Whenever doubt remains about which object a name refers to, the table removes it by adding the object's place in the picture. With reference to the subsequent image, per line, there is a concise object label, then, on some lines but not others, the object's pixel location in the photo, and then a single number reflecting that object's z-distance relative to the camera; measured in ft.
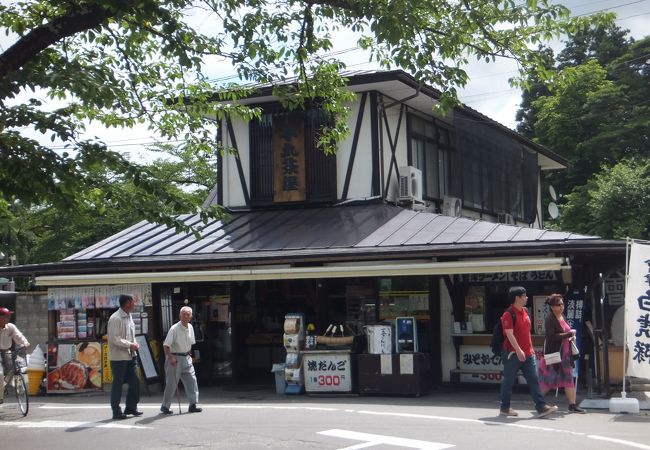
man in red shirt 38.55
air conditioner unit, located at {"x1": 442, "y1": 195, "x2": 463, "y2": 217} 67.00
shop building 48.21
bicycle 44.34
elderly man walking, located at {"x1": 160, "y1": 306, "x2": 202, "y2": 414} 42.14
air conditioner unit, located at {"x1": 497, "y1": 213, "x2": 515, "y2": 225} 77.71
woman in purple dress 40.60
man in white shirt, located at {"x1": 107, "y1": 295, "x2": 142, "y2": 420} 40.68
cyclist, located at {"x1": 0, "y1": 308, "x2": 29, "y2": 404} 45.39
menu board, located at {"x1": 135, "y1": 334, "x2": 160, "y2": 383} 53.26
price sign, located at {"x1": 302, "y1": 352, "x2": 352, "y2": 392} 49.01
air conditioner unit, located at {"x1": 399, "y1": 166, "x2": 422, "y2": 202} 59.88
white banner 40.83
